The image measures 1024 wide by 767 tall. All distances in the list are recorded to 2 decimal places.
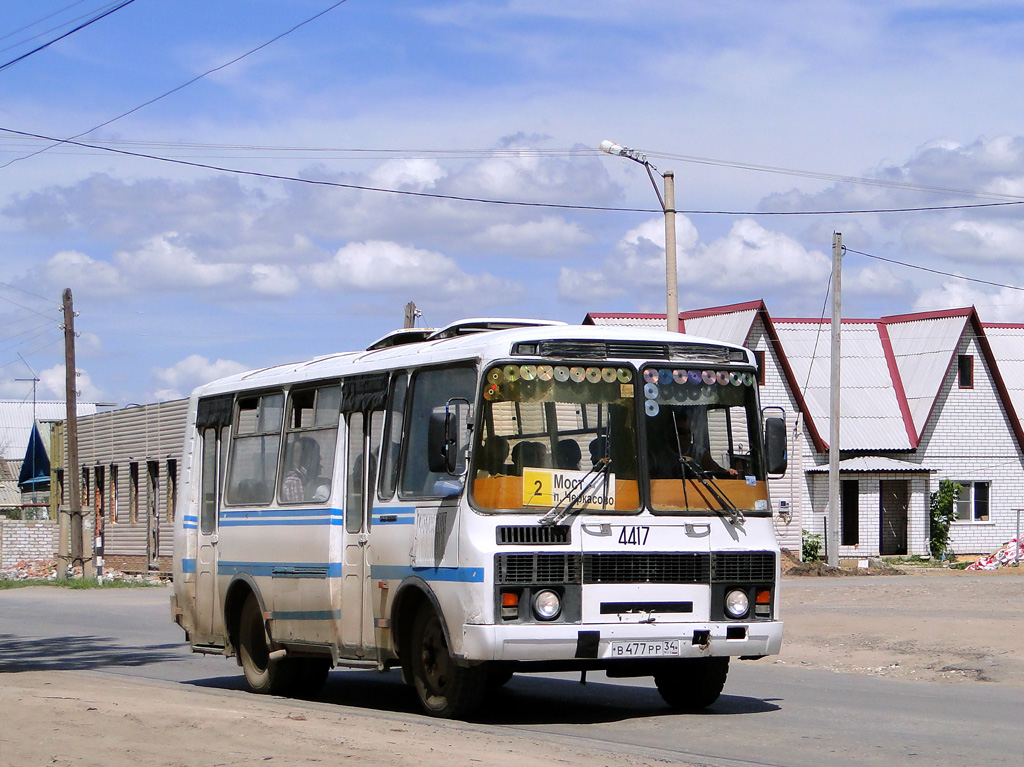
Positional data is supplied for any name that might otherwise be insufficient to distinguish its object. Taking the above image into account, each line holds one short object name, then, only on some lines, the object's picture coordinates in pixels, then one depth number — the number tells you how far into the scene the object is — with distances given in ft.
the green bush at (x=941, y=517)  144.25
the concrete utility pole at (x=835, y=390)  116.26
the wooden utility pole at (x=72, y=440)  139.03
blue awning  219.00
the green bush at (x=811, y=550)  138.00
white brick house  142.51
